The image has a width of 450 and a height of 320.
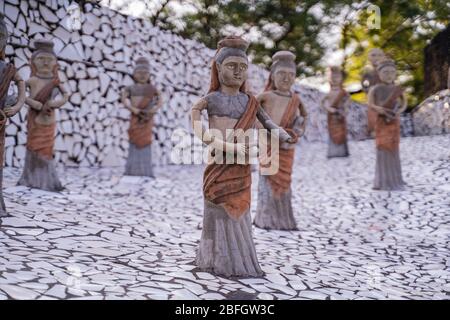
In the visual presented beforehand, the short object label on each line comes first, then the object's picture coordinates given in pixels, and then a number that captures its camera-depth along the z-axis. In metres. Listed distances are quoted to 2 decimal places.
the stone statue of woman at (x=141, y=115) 7.93
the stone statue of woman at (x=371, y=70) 11.23
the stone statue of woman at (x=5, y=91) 4.24
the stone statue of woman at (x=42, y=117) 5.93
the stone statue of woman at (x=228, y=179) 3.45
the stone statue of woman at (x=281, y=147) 5.24
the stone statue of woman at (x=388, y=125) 7.54
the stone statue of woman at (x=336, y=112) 11.00
